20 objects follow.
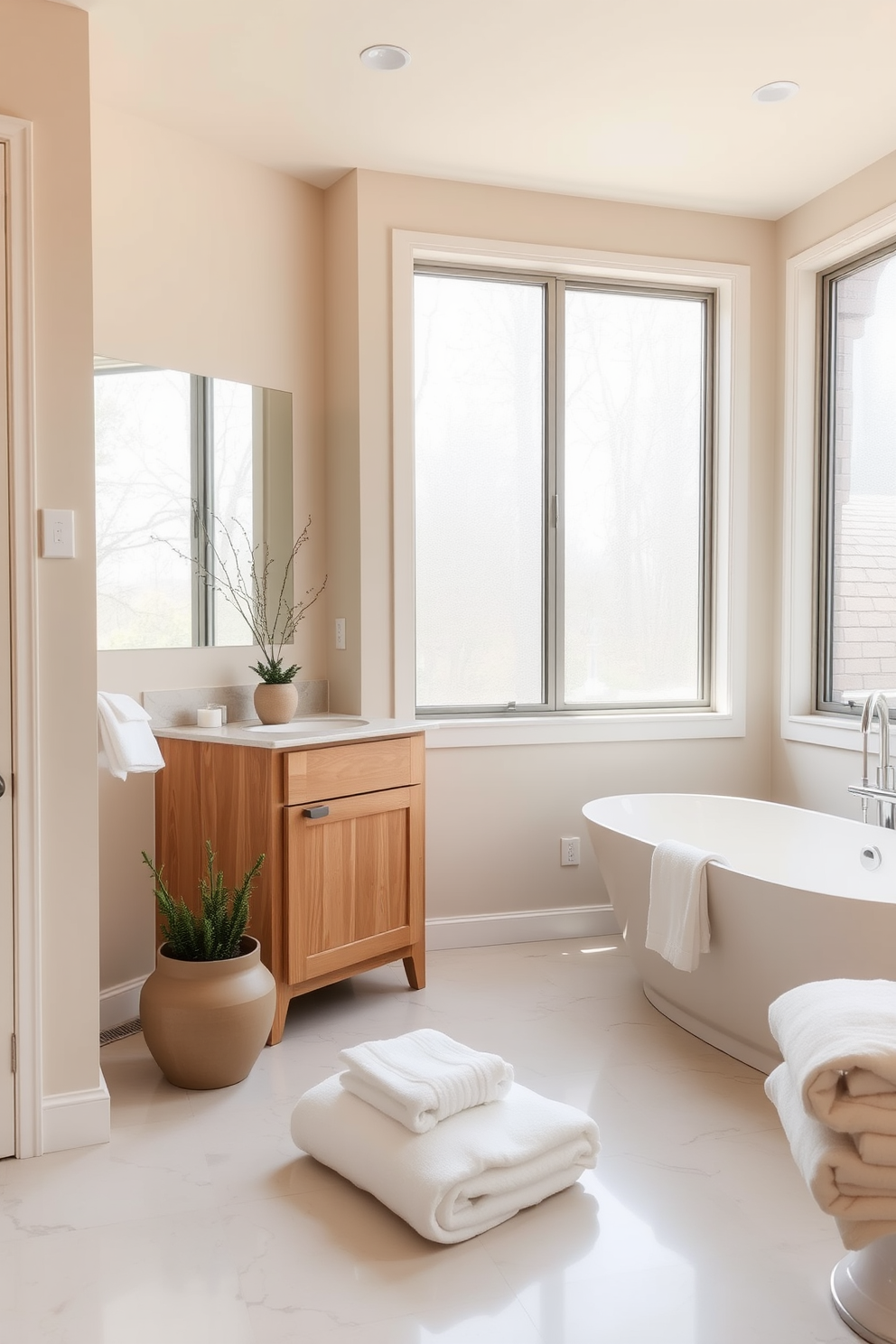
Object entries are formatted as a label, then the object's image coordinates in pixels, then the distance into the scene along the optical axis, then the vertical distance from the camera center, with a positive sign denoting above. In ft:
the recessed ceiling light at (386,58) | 8.73 +5.13
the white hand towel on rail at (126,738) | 8.68 -0.79
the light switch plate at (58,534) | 7.29 +0.82
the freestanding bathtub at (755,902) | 7.69 -2.23
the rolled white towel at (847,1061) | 4.84 -2.03
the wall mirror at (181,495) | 9.88 +1.58
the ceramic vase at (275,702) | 10.47 -0.57
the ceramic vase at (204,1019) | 8.06 -2.97
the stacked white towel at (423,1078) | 6.60 -2.91
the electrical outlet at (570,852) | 12.28 -2.49
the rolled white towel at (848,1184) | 4.84 -2.58
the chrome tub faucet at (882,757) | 9.92 -1.09
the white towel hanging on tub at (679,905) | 8.71 -2.26
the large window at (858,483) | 11.46 +1.91
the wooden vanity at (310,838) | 9.17 -1.82
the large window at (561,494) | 12.10 +1.89
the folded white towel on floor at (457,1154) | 6.24 -3.28
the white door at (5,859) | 7.18 -1.51
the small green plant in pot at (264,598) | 10.55 +0.55
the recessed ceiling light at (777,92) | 9.38 +5.19
